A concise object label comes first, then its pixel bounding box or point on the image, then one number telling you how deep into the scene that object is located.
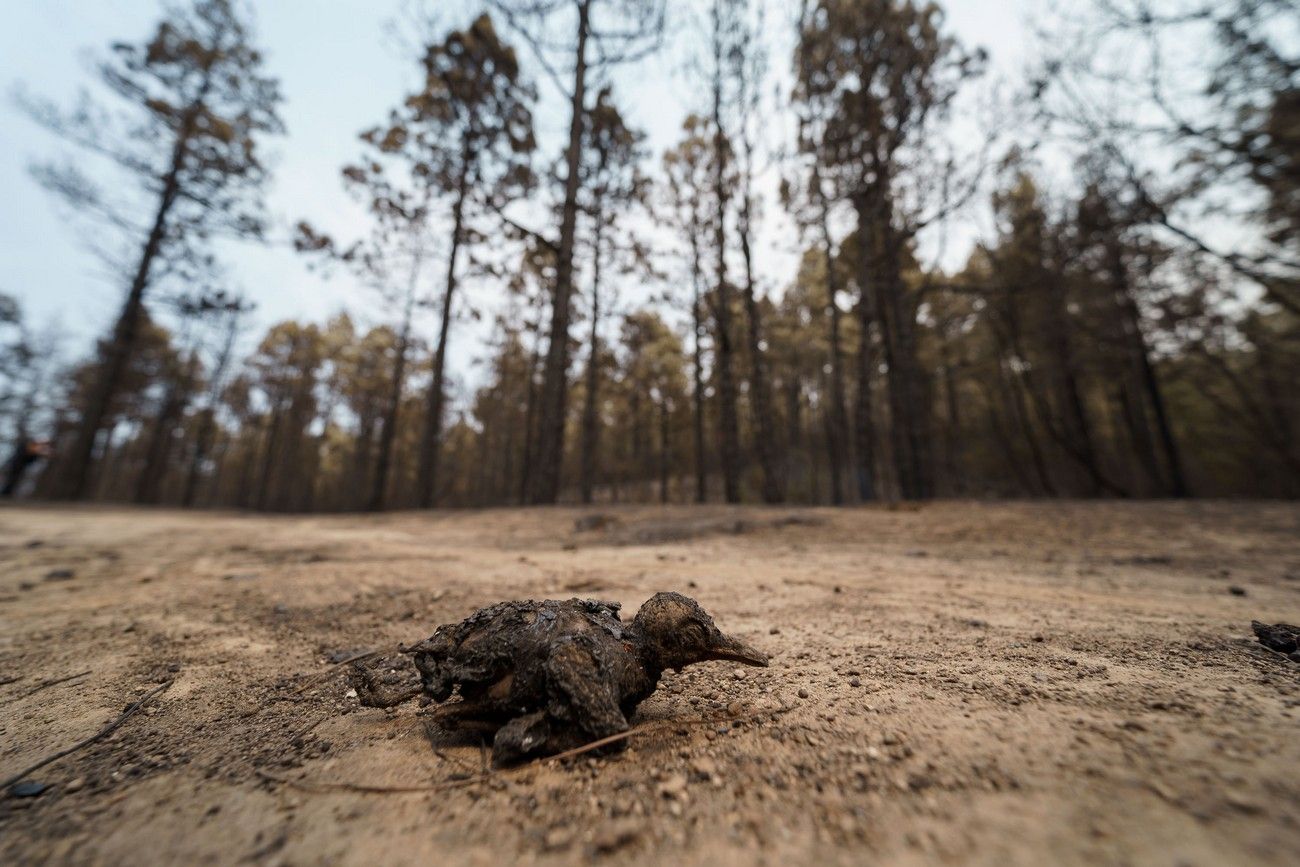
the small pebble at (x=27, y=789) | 0.90
